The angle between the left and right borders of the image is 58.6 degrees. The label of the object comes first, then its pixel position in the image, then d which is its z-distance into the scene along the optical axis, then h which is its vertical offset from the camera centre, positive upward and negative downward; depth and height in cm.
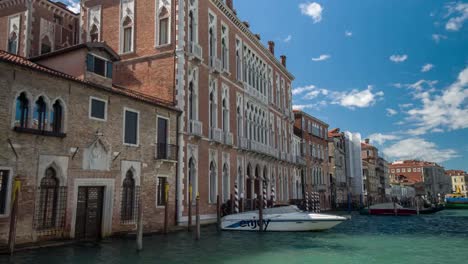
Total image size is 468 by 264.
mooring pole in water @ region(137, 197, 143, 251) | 1166 -102
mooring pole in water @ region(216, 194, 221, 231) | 1794 -99
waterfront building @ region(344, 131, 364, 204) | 5378 +371
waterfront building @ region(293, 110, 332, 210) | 3944 +408
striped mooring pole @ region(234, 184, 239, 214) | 2125 -33
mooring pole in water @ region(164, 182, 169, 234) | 1525 -47
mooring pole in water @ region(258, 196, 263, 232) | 1838 -118
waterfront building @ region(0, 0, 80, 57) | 2011 +833
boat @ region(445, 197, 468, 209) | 5969 -137
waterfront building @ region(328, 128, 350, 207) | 4681 +301
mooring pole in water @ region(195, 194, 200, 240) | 1481 -120
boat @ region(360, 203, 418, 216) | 3759 -147
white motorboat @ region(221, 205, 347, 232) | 1825 -123
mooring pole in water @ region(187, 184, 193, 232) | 1580 -78
